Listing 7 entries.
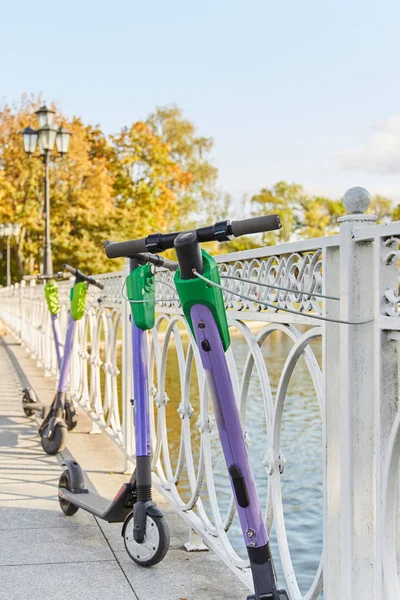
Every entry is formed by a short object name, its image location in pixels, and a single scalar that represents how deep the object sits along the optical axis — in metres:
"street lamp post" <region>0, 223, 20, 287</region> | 34.34
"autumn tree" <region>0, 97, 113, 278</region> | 35.44
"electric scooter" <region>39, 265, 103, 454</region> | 5.83
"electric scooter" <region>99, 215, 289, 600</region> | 2.38
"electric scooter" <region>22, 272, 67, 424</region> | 7.08
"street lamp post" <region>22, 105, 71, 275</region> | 15.31
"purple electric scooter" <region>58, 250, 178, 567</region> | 3.53
